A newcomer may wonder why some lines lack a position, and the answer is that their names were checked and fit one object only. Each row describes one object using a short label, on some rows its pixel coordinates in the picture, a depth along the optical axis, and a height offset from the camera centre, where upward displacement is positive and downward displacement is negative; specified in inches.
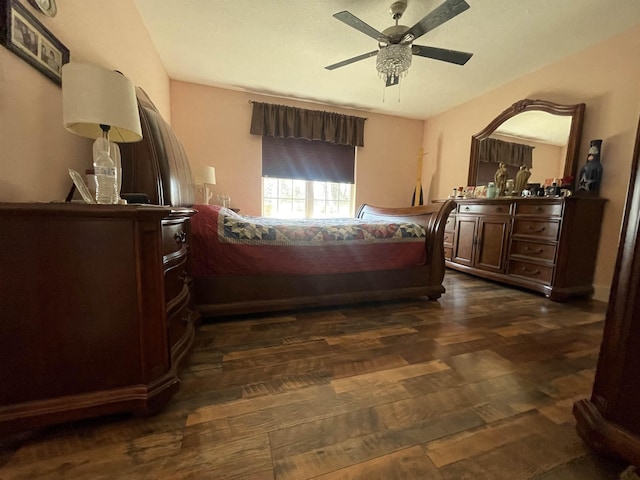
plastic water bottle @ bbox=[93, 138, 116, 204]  37.3 +3.4
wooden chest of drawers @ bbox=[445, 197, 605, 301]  91.2 -9.7
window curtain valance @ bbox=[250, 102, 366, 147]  148.6 +50.0
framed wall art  37.6 +25.4
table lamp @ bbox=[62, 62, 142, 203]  36.5 +14.4
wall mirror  102.1 +36.7
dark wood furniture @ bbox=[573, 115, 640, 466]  29.1 -16.0
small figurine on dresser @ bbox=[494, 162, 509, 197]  122.6 +17.3
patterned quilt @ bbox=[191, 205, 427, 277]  68.3 -11.1
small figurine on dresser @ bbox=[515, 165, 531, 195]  114.7 +16.7
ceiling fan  70.4 +51.3
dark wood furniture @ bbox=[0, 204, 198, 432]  31.1 -14.7
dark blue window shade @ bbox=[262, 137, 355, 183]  156.0 +29.9
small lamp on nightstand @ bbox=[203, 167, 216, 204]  131.7 +14.1
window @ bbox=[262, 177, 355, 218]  162.7 +6.0
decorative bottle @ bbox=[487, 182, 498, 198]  124.8 +12.2
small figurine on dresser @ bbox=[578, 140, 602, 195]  93.1 +17.3
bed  56.4 -13.3
